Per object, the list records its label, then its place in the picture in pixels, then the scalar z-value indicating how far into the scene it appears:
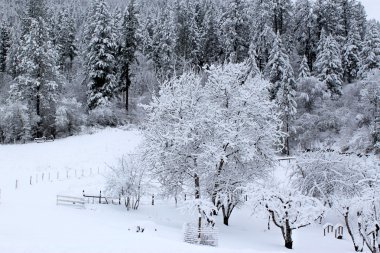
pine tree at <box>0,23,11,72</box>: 74.86
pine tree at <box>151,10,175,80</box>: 65.12
